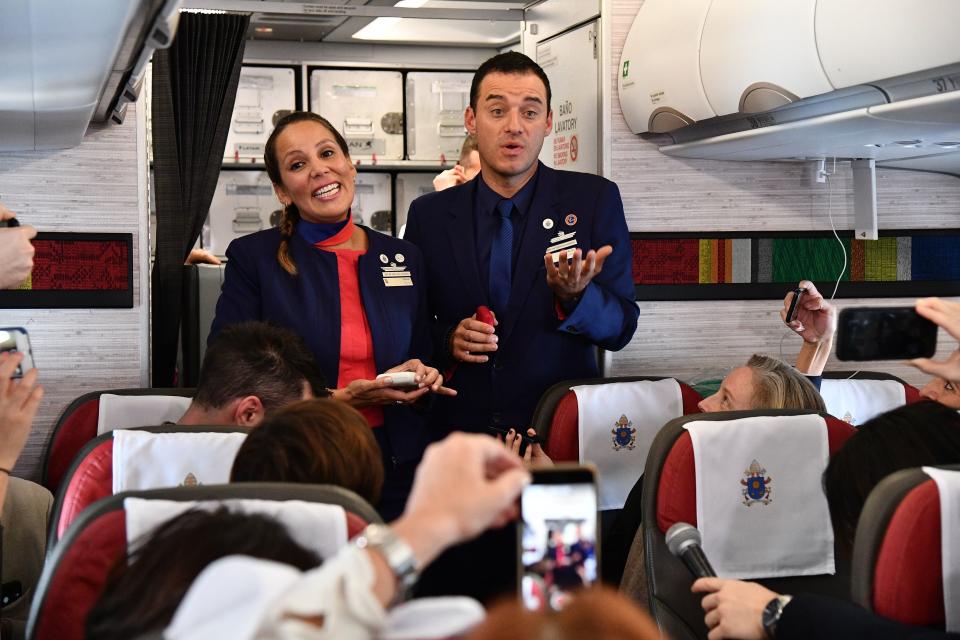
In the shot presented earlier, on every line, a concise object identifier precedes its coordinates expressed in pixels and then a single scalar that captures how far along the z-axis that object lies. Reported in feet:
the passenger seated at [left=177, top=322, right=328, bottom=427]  9.21
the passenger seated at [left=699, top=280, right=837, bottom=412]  11.82
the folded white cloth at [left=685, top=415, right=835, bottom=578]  9.52
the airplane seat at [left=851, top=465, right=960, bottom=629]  6.38
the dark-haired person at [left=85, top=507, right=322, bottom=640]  5.04
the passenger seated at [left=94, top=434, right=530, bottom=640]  4.25
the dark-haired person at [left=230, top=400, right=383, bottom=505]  6.41
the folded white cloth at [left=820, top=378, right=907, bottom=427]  14.55
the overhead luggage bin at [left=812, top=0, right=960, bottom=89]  10.29
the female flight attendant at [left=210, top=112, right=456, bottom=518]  11.59
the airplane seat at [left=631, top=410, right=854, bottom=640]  9.49
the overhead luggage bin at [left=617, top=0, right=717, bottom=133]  14.83
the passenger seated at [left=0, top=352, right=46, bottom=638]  11.21
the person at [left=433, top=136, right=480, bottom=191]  17.72
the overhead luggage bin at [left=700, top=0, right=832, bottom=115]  12.39
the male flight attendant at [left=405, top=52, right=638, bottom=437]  13.28
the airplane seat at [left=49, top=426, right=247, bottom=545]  8.17
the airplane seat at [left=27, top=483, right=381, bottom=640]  6.14
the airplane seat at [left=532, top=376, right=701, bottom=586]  13.23
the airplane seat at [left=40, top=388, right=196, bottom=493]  13.47
